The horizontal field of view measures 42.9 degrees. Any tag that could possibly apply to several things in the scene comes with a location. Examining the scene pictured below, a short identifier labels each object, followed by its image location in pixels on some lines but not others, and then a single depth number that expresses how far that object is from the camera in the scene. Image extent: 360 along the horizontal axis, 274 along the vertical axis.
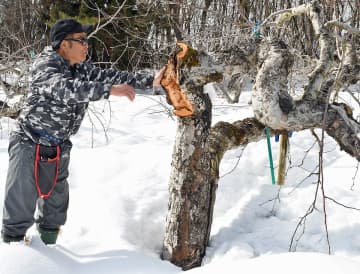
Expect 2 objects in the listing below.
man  2.23
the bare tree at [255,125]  2.32
